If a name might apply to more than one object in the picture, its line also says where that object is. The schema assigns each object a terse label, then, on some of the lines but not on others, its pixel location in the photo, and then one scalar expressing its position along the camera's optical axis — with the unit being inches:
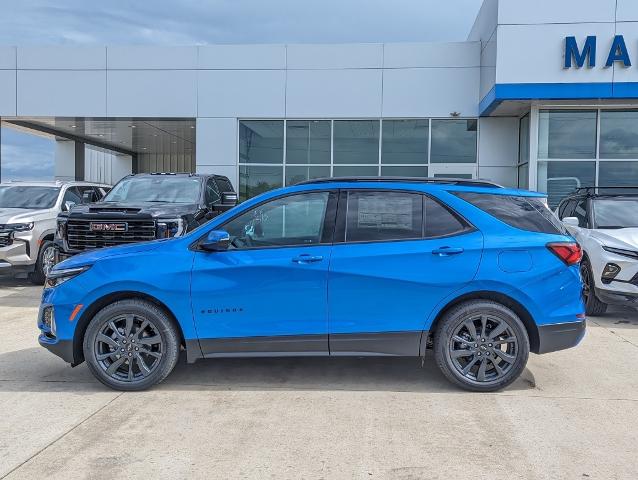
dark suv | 310.7
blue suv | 185.0
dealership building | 574.9
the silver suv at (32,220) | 395.9
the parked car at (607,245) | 302.0
